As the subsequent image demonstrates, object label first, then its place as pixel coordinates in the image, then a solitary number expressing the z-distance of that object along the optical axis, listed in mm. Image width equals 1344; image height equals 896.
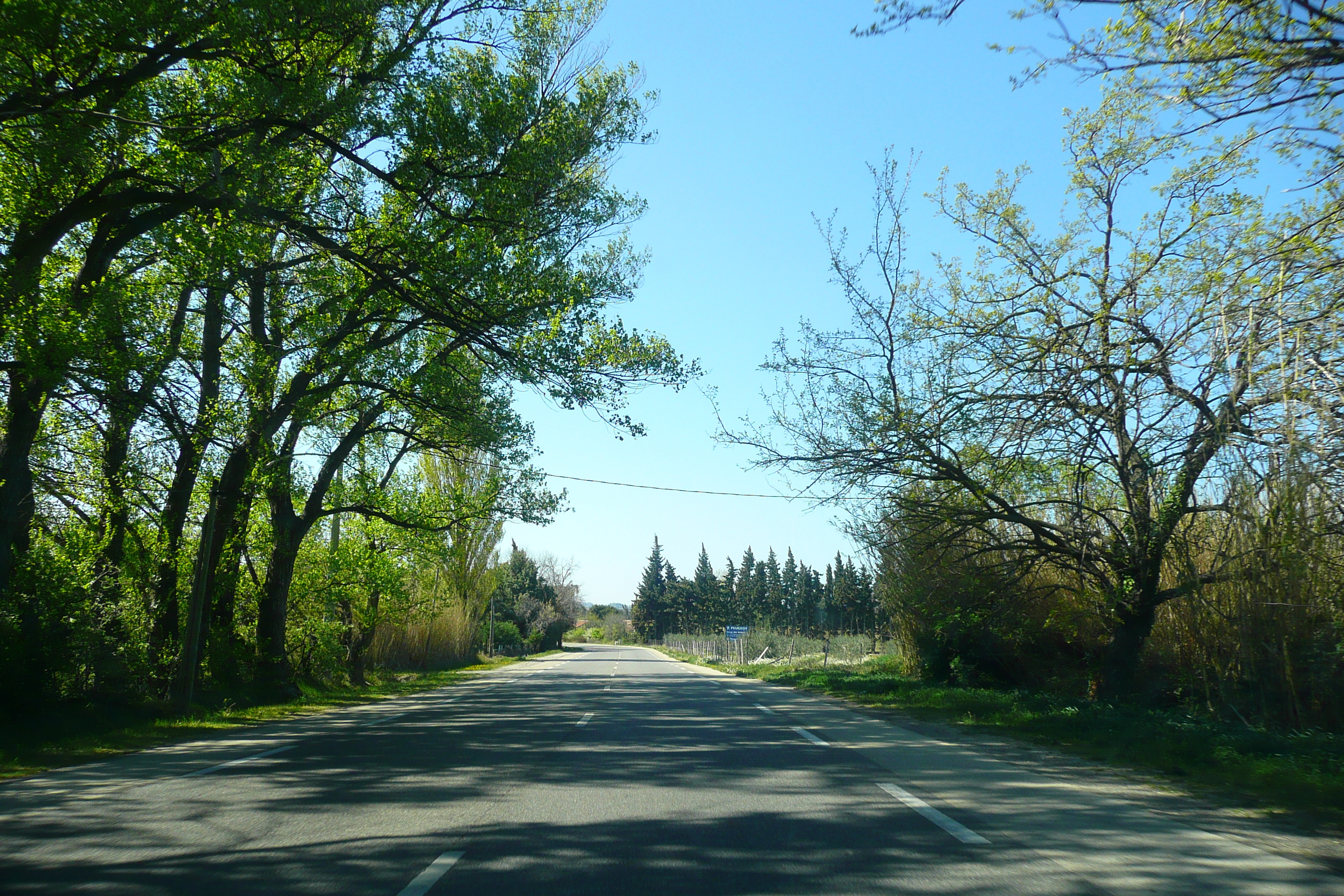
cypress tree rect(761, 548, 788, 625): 115625
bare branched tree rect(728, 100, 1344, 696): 13789
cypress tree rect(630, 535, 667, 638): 137500
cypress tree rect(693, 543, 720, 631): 118188
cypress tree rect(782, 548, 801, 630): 105625
